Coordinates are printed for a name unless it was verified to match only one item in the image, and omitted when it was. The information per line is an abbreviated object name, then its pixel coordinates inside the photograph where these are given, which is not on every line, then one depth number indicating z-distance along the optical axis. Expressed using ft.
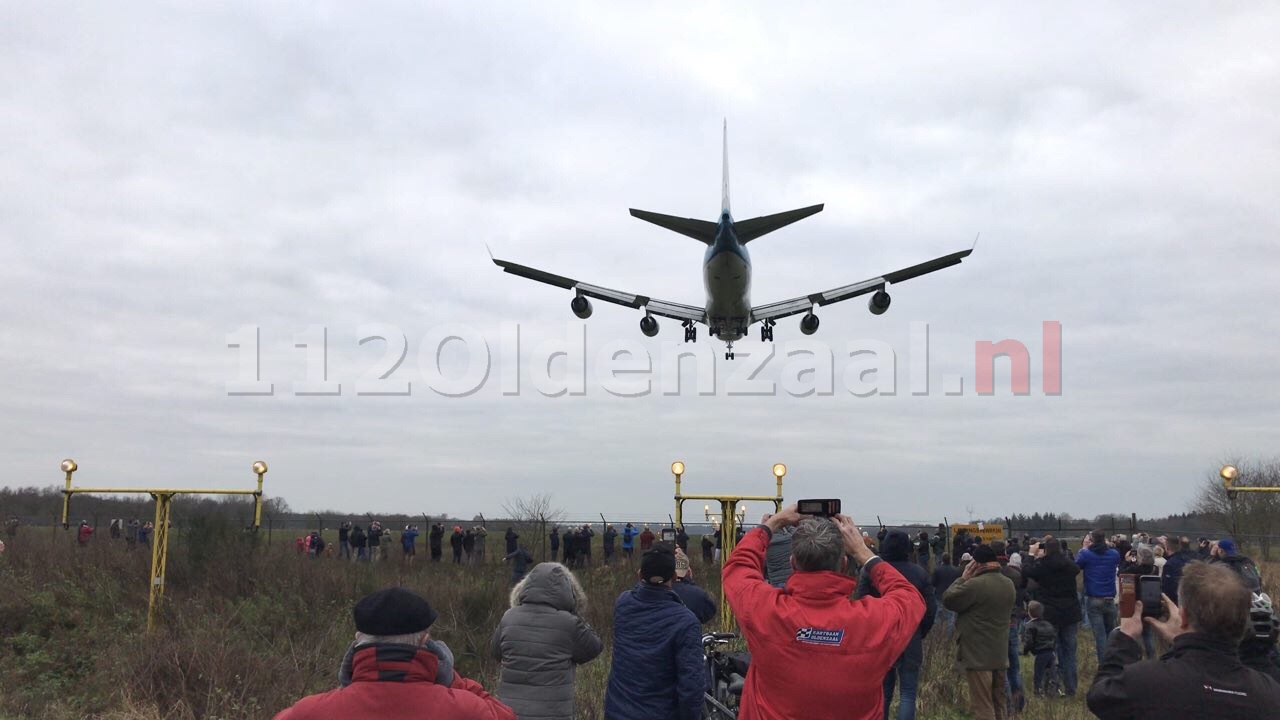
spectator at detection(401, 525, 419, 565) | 101.68
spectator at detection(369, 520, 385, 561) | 100.53
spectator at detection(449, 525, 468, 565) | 97.71
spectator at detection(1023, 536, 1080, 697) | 37.70
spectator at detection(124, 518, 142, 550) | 89.05
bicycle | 22.24
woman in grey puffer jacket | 18.17
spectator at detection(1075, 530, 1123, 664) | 41.14
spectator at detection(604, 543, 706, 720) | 18.10
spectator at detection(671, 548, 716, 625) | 23.52
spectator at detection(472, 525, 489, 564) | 101.32
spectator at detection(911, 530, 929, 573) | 69.18
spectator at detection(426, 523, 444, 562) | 98.12
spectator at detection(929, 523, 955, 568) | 81.92
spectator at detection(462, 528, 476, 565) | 99.70
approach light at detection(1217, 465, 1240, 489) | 48.98
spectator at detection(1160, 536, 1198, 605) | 36.22
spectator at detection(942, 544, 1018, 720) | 28.14
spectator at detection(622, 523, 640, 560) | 102.58
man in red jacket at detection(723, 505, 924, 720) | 12.53
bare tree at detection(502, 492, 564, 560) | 97.68
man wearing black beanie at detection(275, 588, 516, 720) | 9.87
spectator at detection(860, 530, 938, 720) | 26.94
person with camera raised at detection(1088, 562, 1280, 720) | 10.62
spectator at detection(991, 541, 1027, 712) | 34.88
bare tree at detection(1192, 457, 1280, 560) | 108.77
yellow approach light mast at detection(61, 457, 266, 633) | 52.49
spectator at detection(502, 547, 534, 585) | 57.72
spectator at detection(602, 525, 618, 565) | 105.38
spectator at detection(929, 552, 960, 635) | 37.50
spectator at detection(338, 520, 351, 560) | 106.11
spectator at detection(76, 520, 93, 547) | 85.73
